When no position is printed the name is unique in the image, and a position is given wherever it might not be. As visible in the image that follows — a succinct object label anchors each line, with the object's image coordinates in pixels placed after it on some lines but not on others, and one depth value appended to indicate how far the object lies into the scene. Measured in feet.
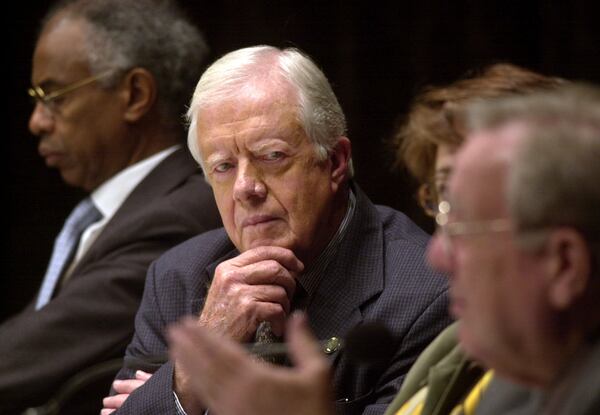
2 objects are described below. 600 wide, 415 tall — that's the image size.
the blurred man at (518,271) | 8.78
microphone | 9.39
